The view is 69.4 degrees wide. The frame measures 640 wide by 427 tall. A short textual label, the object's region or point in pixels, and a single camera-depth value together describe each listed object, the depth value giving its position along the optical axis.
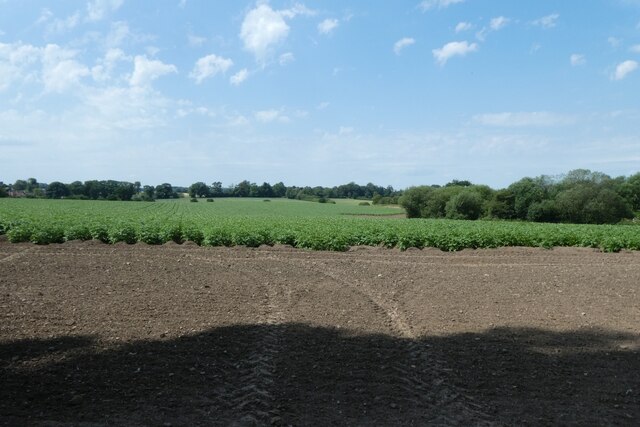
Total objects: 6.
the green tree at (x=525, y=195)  66.38
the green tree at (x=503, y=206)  68.44
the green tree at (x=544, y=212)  63.88
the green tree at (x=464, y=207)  67.38
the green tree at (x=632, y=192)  80.44
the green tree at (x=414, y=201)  73.88
